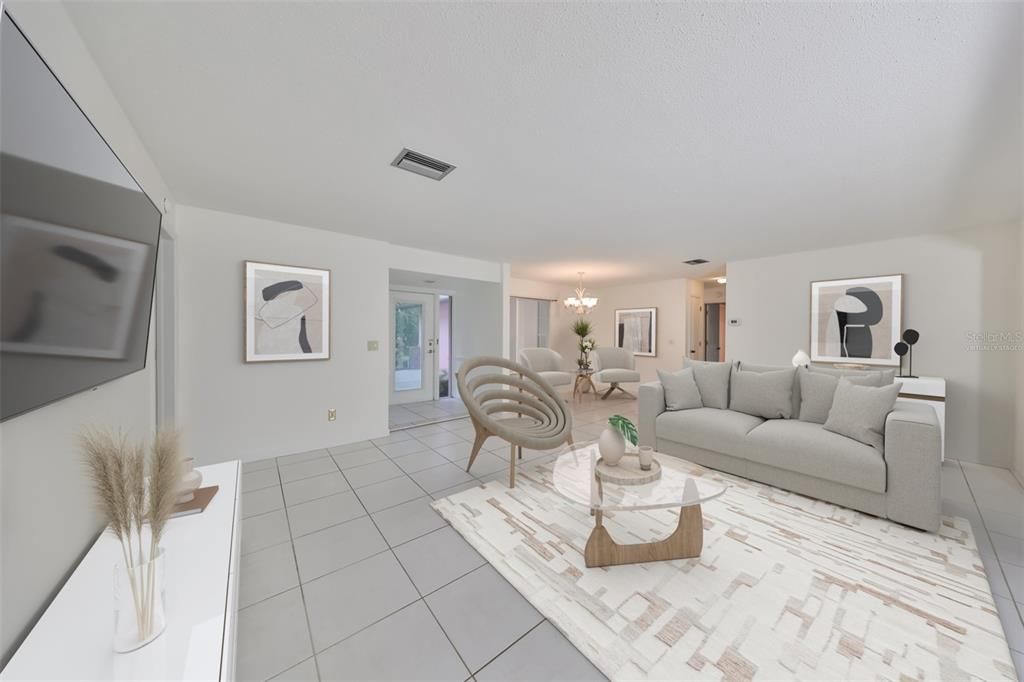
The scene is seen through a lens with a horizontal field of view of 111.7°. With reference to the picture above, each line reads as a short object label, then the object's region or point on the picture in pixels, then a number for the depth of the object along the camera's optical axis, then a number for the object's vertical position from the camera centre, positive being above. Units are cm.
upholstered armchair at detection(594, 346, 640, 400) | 680 -45
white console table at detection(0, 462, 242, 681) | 80 -78
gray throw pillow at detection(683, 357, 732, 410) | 342 -45
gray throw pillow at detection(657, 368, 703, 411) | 342 -53
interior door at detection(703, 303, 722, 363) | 845 +18
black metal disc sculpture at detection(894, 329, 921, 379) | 358 +1
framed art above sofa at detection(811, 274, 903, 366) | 380 +23
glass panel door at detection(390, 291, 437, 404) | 585 -20
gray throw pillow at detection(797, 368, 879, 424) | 275 -44
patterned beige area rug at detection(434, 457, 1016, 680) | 129 -119
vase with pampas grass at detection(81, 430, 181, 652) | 85 -45
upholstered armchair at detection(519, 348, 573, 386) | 618 -50
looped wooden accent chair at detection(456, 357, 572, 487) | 269 -67
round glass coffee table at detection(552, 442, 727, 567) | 173 -83
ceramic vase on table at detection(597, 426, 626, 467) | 204 -64
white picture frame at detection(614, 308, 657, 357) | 689 +14
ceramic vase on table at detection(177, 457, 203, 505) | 156 -69
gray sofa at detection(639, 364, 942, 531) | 208 -84
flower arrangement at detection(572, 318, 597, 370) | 719 -11
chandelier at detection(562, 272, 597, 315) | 617 +63
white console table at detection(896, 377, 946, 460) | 327 -50
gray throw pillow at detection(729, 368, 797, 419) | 304 -50
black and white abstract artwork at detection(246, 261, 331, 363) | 323 +22
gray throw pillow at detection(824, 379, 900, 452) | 235 -52
